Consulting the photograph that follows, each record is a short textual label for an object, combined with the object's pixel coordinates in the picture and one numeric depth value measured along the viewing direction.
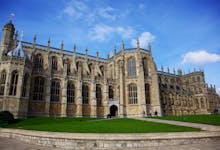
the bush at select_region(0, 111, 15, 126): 22.64
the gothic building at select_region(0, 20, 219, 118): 29.59
